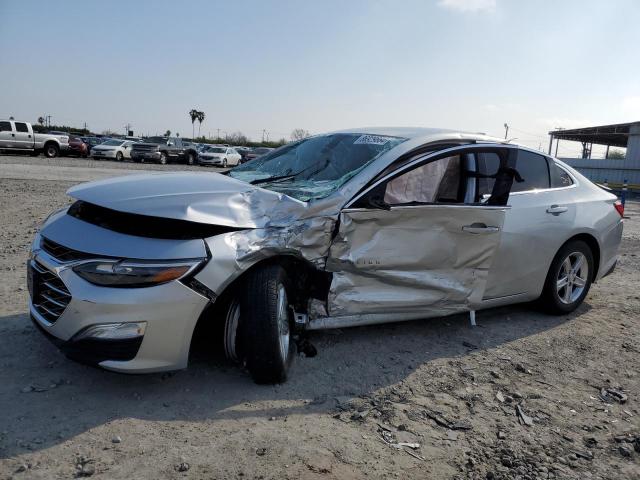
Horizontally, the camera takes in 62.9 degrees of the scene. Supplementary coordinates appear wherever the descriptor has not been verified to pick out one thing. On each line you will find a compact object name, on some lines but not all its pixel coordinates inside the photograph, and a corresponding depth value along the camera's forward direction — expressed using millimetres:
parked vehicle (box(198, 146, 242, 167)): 34156
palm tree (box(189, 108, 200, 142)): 99312
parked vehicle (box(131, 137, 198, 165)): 30172
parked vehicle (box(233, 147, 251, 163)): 38050
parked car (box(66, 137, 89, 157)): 29531
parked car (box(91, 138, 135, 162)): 30127
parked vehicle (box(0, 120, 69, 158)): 25941
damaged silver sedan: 2826
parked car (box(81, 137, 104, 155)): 38281
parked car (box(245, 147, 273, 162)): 31062
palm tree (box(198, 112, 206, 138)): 101750
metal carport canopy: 39172
